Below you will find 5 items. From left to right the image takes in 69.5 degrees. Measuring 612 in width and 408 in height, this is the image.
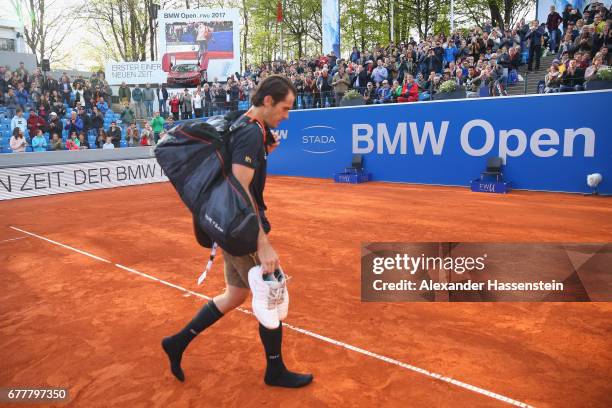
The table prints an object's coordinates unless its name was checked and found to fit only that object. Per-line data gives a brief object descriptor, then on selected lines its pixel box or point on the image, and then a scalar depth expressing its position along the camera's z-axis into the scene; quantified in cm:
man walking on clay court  257
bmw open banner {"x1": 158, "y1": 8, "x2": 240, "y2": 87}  3159
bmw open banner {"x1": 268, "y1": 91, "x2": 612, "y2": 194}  1169
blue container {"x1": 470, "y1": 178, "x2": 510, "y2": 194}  1250
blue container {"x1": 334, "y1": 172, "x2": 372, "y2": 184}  1578
